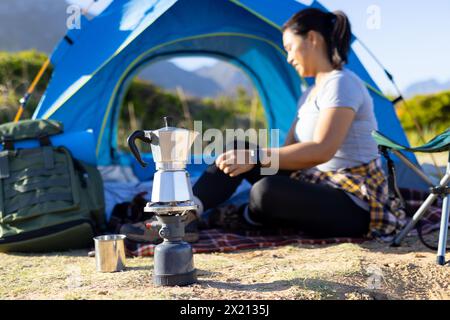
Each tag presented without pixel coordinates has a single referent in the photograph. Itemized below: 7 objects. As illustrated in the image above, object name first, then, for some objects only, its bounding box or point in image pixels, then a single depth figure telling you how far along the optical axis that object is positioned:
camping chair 1.79
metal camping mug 1.77
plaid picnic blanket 2.16
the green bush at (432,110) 8.69
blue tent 2.84
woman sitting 2.15
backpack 2.21
